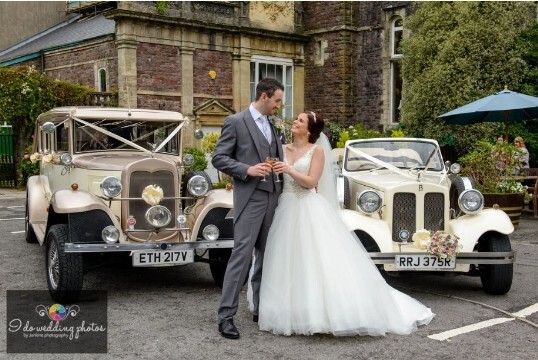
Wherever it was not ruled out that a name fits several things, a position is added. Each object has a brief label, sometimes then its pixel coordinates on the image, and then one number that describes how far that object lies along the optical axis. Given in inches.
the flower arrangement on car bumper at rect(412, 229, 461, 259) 233.6
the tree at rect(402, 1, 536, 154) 609.6
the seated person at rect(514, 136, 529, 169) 496.2
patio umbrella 453.7
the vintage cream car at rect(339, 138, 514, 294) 237.5
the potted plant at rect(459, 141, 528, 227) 409.4
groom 191.3
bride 188.7
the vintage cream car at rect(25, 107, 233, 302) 230.7
